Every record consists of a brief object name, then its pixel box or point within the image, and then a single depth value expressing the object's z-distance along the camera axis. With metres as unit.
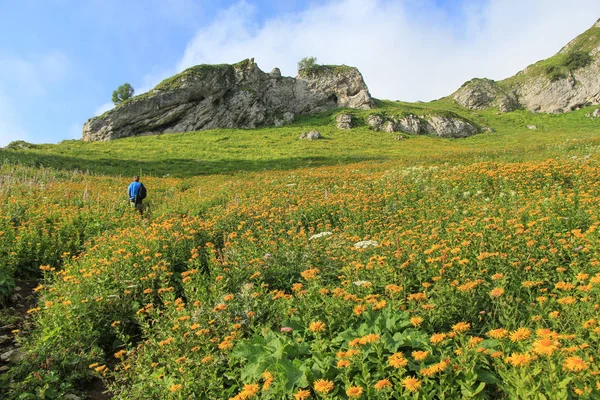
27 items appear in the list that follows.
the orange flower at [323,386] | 2.46
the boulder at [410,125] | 55.00
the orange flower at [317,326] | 3.14
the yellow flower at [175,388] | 3.03
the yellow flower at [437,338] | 2.84
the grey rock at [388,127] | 53.16
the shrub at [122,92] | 93.94
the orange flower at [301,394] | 2.59
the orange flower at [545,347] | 2.27
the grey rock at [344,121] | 55.06
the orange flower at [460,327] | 2.81
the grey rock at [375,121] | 54.62
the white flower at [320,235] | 6.91
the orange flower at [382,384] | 2.45
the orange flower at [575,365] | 2.17
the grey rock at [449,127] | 54.50
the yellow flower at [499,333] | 2.61
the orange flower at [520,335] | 2.54
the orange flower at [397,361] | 2.59
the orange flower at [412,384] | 2.44
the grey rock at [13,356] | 4.49
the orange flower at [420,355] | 2.60
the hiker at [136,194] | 11.98
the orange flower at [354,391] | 2.37
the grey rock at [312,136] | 45.81
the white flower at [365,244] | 5.84
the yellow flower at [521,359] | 2.28
